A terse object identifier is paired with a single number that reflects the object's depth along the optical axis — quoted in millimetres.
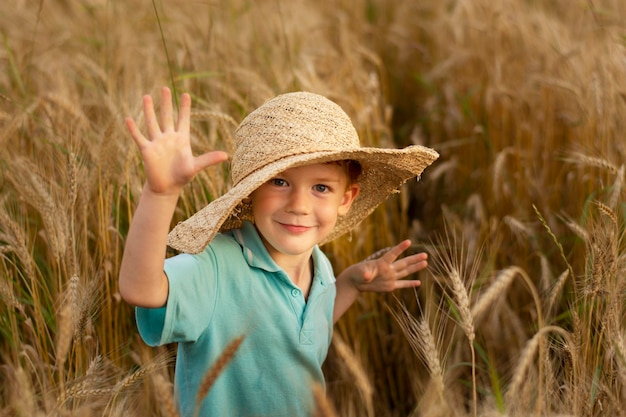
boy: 1523
